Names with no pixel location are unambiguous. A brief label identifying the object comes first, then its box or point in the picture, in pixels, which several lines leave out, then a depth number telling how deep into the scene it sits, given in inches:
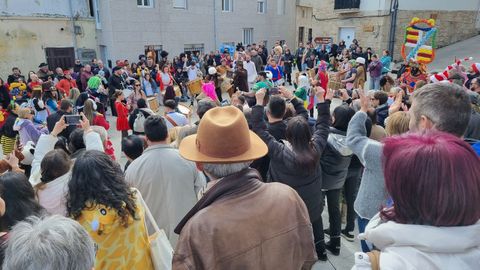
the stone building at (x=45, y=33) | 549.3
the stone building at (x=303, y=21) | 1018.7
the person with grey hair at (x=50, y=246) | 53.6
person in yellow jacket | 83.4
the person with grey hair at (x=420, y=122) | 86.1
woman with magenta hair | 46.7
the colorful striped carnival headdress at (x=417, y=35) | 487.8
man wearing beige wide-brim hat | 63.3
